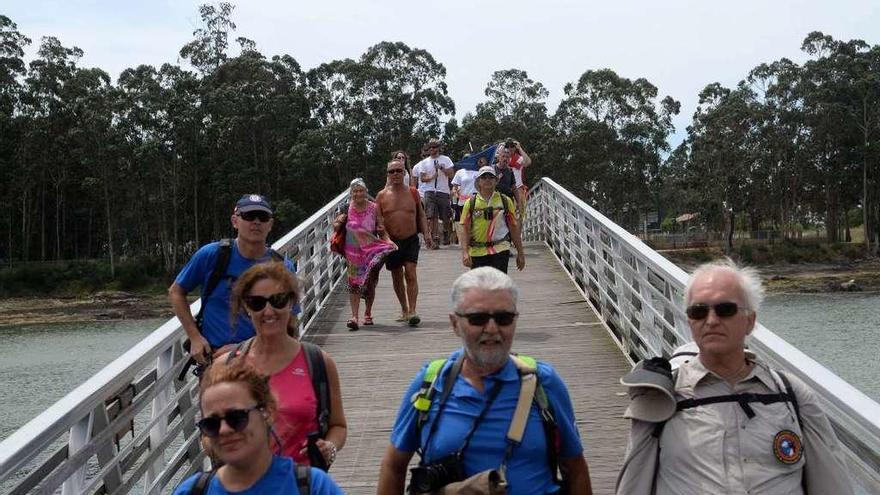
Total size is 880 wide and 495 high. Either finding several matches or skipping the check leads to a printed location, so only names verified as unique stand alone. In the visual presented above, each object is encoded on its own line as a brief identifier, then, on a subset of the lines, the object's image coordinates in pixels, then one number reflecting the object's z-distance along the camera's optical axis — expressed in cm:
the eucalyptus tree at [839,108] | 5391
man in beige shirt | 268
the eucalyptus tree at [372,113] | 4728
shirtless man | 898
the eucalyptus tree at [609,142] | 5178
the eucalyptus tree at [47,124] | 5169
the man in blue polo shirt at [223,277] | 461
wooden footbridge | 338
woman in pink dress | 873
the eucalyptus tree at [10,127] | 5222
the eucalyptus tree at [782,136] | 5497
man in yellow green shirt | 793
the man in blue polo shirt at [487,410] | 278
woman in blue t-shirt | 252
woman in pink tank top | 331
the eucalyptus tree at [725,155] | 5581
